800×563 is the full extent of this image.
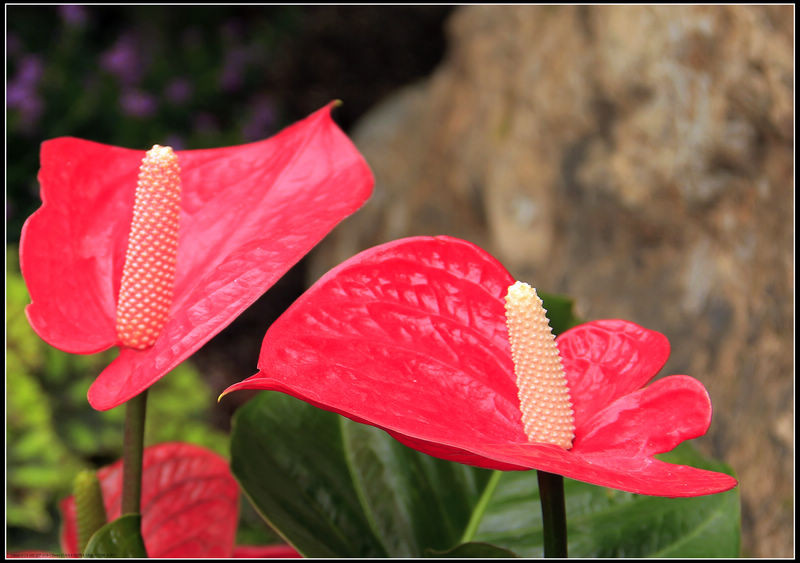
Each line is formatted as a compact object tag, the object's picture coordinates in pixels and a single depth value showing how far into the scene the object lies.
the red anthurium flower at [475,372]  0.57
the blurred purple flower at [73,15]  2.93
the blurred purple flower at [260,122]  3.25
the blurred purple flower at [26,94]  2.66
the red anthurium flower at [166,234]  0.60
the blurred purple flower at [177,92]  3.22
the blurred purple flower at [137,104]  2.91
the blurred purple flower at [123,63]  3.11
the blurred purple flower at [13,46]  2.95
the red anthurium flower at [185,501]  0.70
